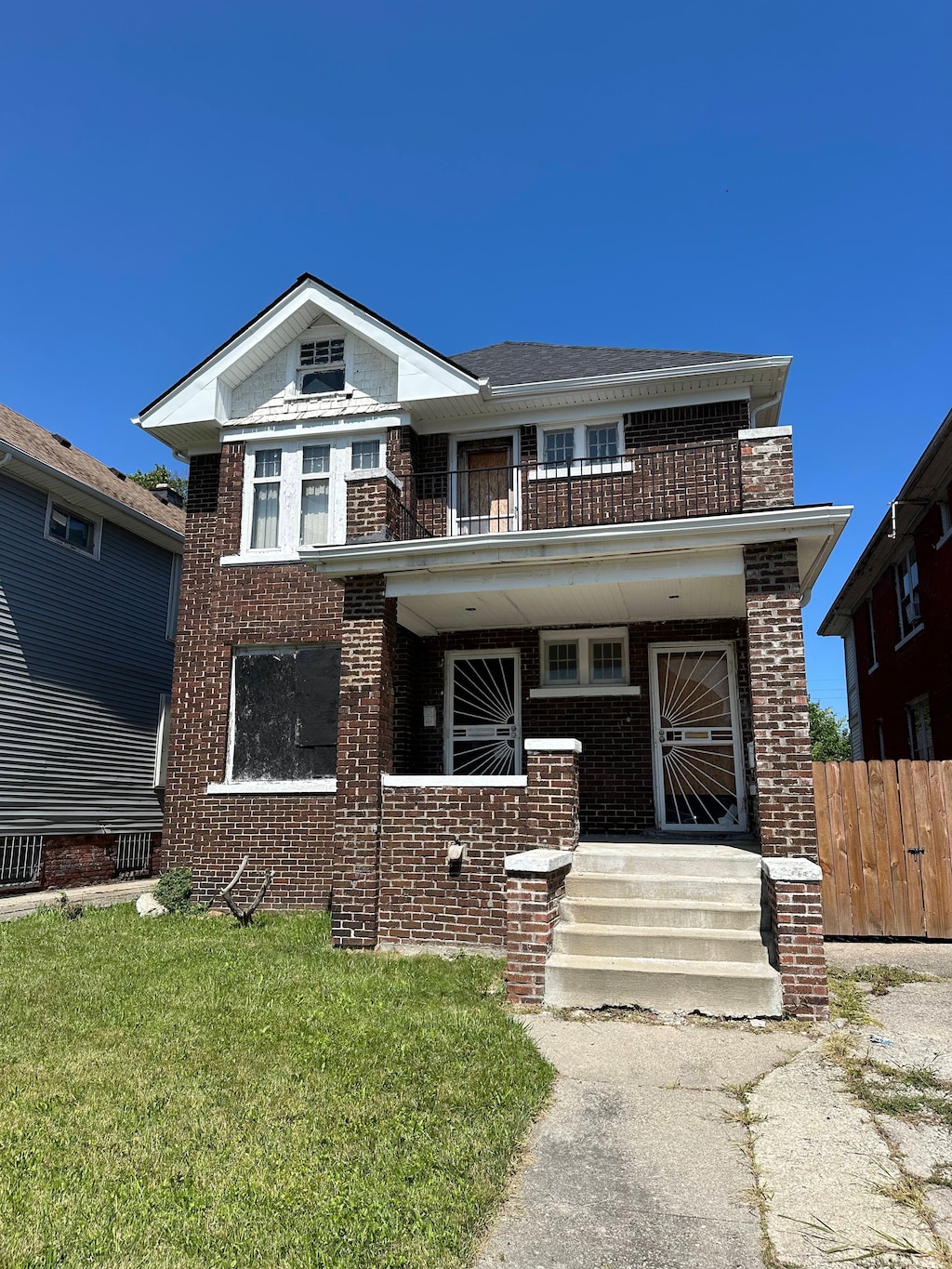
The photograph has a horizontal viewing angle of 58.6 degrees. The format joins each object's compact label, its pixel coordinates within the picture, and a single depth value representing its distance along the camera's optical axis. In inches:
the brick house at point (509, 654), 288.4
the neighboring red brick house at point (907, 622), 556.7
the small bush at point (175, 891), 438.3
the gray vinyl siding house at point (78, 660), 537.3
